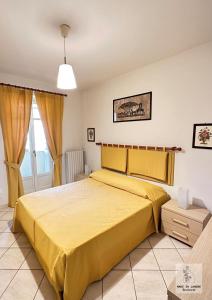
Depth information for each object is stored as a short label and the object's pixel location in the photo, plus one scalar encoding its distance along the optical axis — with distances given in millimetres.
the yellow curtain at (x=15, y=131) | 2807
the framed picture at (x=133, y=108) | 2598
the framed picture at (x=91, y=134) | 3691
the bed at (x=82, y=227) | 1290
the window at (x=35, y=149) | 3207
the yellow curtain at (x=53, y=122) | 3191
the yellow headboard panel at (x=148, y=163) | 2393
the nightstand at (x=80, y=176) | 3555
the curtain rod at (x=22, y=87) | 2720
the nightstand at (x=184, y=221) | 1845
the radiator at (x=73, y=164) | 3672
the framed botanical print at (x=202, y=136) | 1963
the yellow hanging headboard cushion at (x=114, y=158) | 2975
